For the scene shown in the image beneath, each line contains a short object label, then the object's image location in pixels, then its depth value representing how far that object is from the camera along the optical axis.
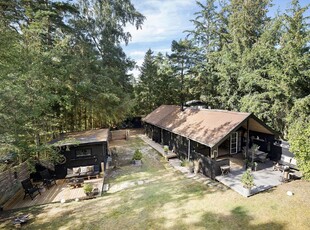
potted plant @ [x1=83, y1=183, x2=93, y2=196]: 9.38
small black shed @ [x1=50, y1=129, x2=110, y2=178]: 12.00
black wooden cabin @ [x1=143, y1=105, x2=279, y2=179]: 10.61
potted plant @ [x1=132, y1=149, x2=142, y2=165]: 13.82
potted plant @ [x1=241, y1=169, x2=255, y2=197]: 8.28
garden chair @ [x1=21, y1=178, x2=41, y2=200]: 9.39
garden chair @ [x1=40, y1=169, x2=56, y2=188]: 10.73
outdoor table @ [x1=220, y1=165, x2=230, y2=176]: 10.27
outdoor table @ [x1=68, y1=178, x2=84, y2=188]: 10.56
